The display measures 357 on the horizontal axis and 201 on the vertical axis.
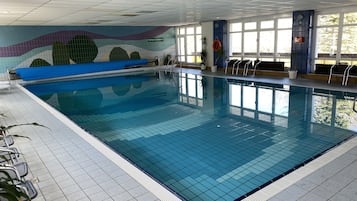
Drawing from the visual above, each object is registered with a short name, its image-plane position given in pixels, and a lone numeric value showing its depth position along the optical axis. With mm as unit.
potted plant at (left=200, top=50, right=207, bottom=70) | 13758
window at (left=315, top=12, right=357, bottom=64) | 8805
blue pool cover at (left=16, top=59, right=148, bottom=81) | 11727
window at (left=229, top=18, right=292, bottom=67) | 10805
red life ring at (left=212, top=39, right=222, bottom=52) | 12844
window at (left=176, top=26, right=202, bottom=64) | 15211
